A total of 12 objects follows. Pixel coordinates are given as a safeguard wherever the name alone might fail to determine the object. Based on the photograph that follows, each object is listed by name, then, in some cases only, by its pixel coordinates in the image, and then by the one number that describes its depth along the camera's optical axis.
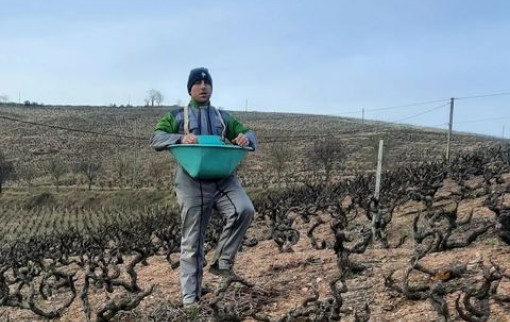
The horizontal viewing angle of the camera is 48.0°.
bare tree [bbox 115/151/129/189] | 40.41
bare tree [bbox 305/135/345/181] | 34.91
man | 4.16
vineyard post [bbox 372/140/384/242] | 6.68
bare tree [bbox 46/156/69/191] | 42.66
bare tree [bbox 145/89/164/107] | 101.50
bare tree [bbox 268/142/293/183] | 36.69
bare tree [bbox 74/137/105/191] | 43.58
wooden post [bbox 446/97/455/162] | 24.30
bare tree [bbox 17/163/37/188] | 47.61
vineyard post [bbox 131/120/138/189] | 38.65
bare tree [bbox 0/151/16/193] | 48.74
